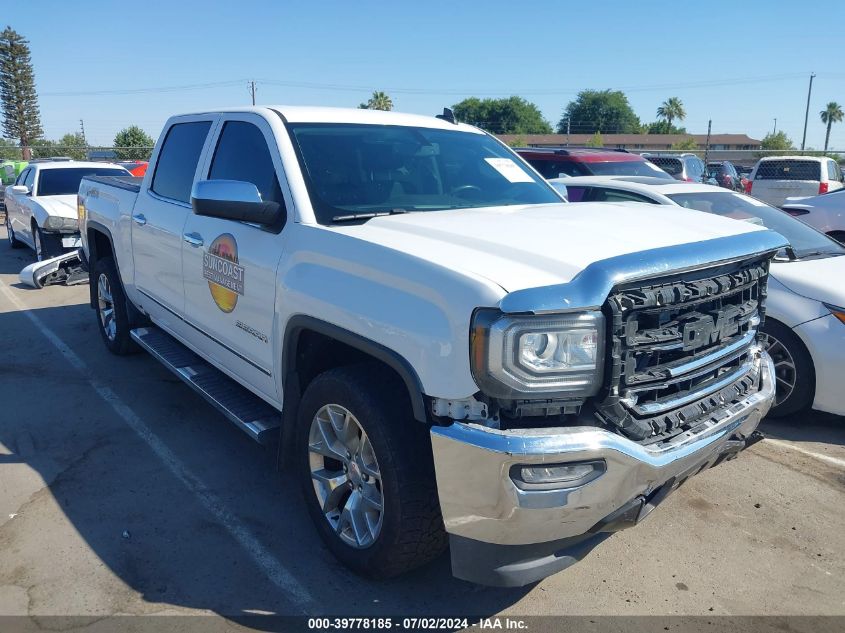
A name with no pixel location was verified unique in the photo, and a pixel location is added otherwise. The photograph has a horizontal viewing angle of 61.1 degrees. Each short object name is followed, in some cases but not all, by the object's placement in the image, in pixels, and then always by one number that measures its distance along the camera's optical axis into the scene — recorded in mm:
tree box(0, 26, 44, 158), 57750
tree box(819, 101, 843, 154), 95250
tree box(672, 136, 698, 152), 58812
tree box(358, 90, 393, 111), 73188
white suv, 15531
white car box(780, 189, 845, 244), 10109
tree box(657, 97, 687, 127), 104125
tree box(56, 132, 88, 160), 35219
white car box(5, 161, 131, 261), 10766
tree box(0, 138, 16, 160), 37281
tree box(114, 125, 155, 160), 53406
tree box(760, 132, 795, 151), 64250
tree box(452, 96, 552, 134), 112938
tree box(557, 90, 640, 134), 113062
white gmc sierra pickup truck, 2445
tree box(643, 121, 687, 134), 99569
